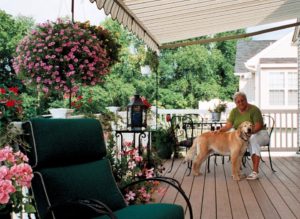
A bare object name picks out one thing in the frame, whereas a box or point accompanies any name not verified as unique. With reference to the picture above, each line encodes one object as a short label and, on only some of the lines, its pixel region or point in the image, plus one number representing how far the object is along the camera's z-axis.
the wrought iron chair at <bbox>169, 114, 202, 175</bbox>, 5.52
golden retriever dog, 4.95
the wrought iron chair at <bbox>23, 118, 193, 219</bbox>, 2.07
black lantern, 4.10
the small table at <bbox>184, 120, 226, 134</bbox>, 6.11
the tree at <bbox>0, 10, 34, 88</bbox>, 15.89
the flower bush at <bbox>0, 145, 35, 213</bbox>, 1.57
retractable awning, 4.31
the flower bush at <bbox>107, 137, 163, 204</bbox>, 3.40
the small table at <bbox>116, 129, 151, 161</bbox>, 3.91
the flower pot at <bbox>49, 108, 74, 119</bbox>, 3.25
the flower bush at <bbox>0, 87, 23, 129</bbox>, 2.02
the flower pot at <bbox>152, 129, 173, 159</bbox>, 6.67
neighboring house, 12.49
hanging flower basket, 3.24
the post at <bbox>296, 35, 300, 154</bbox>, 7.59
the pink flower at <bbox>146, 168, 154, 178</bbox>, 3.46
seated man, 5.12
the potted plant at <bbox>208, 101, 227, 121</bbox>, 6.33
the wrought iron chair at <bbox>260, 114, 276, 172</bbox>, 7.67
